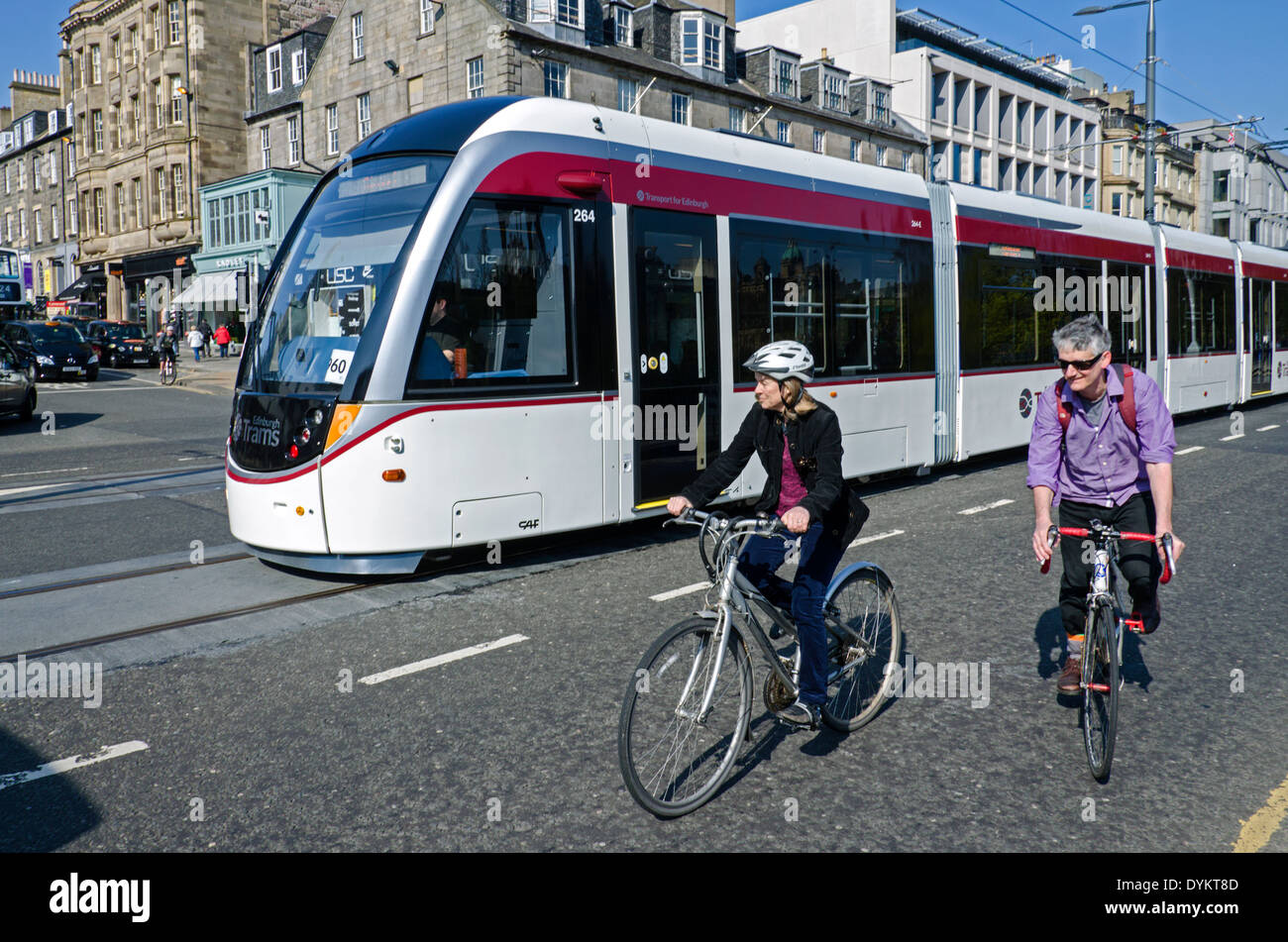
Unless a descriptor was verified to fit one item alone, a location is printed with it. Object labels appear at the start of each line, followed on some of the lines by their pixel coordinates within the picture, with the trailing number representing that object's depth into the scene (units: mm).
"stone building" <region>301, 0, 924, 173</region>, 33781
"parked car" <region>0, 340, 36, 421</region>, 18125
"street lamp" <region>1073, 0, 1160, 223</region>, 23438
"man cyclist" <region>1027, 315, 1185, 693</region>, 4293
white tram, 6875
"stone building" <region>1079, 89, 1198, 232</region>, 67375
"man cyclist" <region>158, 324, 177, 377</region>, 29609
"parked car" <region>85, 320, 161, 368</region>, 37500
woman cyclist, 4121
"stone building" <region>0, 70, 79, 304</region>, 60312
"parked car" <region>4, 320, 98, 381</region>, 29516
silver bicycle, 3598
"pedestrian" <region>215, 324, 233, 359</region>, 40875
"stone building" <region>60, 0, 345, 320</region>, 46375
